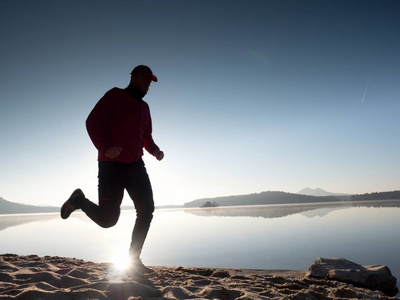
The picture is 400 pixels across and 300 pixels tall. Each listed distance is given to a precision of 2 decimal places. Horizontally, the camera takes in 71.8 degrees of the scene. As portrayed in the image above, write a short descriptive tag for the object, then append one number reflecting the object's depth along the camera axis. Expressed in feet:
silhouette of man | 10.05
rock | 10.69
